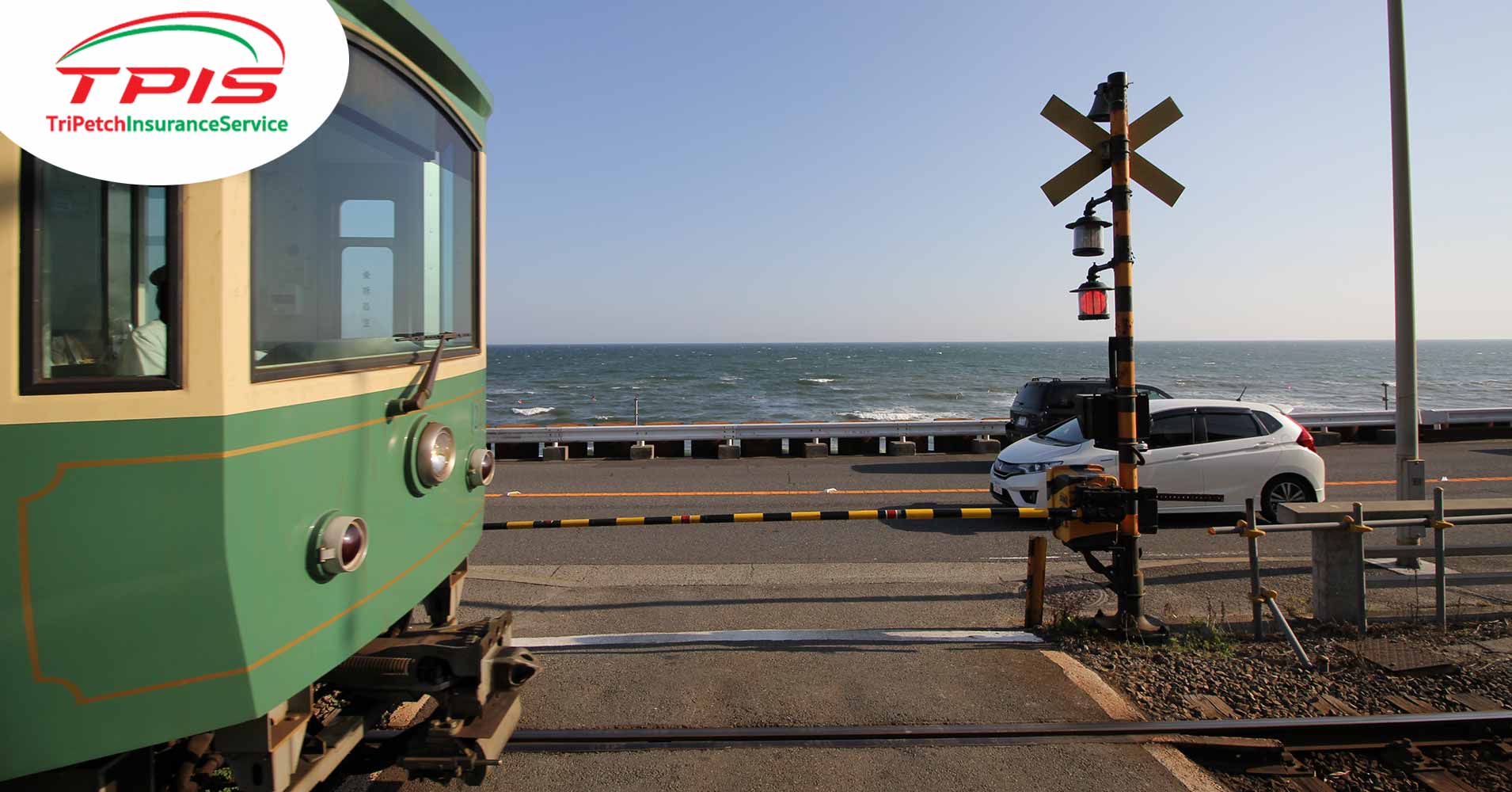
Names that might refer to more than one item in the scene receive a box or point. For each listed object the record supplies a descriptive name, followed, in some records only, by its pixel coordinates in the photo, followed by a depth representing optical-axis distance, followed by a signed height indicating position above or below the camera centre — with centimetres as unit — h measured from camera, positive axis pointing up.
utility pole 737 +109
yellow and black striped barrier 567 -99
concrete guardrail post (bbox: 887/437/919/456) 1675 -138
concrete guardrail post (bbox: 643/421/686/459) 1694 -142
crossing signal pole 544 +50
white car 952 -91
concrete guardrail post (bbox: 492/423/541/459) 1678 -145
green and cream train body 184 -21
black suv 1420 -40
